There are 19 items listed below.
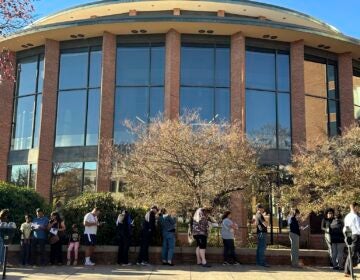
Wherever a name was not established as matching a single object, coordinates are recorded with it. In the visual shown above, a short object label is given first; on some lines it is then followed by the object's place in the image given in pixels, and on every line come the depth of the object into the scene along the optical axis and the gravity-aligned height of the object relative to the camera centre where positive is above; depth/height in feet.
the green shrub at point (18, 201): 46.01 +1.92
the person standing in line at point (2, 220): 39.60 +0.11
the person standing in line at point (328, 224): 43.80 +0.30
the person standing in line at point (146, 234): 43.83 -0.88
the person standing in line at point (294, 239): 44.91 -1.11
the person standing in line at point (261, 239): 44.24 -1.14
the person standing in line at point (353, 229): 36.76 -0.08
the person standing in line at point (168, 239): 43.42 -1.27
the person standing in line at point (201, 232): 43.01 -0.61
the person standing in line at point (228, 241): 44.19 -1.42
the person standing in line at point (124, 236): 43.42 -1.08
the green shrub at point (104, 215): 46.39 +0.73
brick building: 79.10 +22.70
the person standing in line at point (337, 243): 42.86 -1.33
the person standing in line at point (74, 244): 43.16 -1.90
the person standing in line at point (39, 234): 42.39 -1.02
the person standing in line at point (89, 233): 42.96 -0.86
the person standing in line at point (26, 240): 42.52 -1.55
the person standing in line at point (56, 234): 42.91 -1.00
